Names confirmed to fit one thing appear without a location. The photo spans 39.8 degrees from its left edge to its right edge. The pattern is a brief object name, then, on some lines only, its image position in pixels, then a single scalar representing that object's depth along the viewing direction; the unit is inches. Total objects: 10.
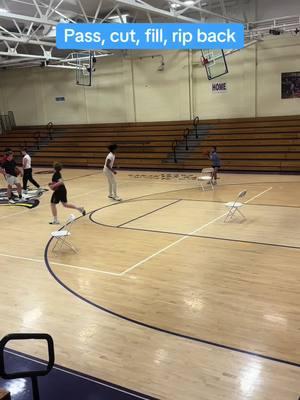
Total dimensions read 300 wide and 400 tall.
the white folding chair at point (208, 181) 468.2
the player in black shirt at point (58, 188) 334.7
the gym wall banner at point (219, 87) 711.7
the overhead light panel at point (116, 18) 605.6
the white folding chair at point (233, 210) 357.1
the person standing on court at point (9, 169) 451.2
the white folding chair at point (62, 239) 284.0
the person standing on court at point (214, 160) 510.5
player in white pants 433.9
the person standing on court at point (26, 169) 488.4
